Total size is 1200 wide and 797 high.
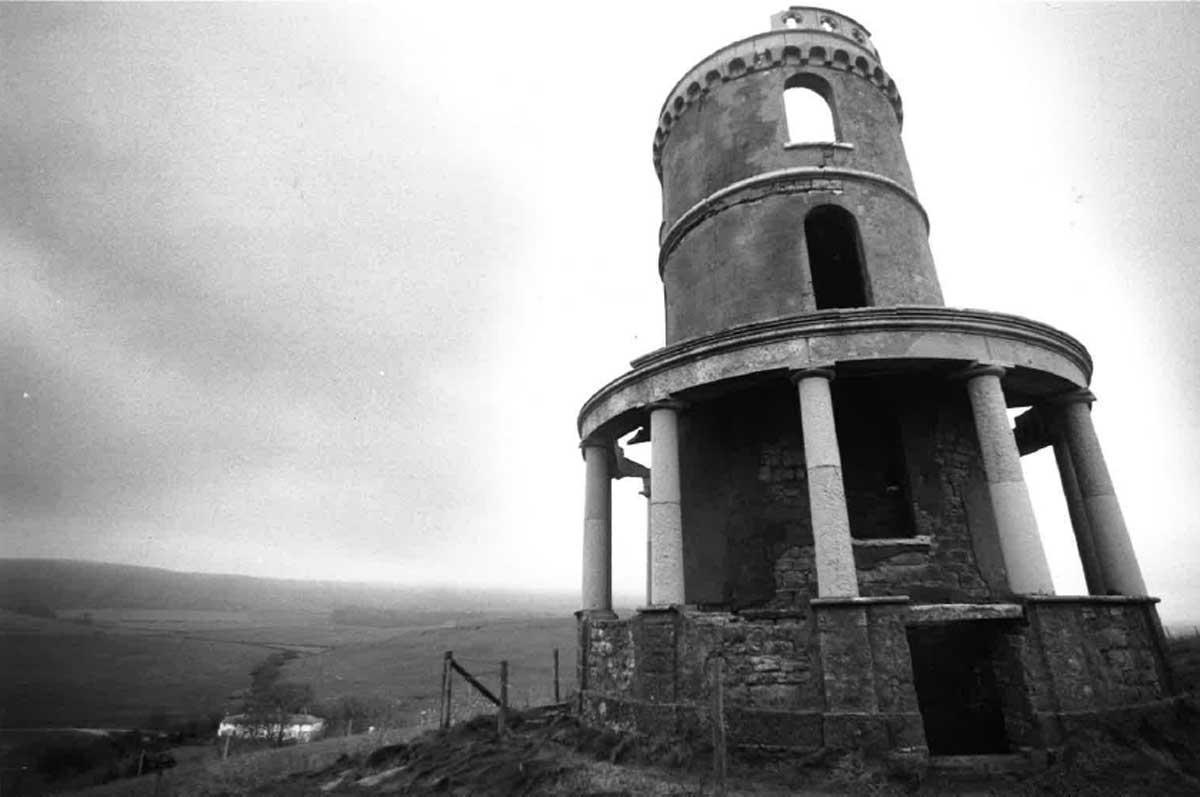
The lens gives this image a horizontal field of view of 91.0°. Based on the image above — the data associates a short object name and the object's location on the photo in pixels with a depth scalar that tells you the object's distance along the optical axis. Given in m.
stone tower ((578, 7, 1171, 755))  7.36
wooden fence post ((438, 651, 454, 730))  11.93
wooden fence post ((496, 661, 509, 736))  10.28
